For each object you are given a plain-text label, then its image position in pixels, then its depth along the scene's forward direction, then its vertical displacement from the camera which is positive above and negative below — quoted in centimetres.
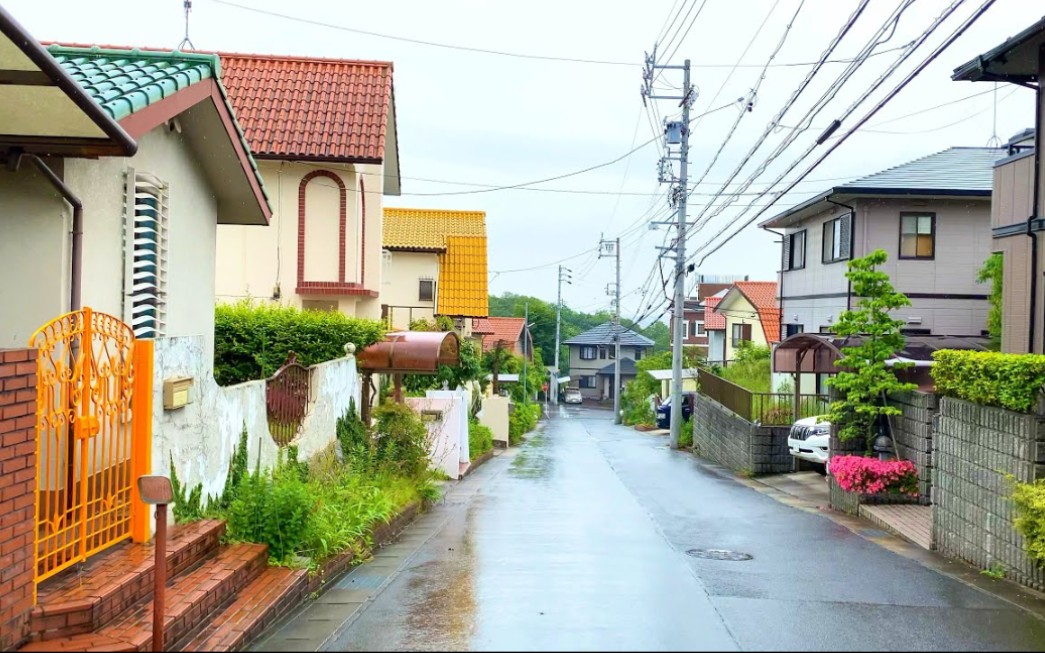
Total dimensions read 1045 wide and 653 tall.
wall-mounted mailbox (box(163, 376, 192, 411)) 813 -67
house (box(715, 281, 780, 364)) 4072 +66
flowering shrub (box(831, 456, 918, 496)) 1592 -240
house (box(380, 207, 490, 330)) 3922 +198
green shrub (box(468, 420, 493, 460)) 2878 -372
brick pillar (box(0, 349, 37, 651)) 574 -110
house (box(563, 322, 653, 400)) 10094 -346
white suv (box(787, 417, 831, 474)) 2216 -259
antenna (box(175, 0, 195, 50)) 2117 +638
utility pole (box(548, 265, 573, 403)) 8399 -503
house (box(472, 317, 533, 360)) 7202 -88
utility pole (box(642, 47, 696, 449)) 3466 +467
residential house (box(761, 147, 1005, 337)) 2544 +262
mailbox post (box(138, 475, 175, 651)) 602 -138
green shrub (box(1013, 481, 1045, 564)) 942 -179
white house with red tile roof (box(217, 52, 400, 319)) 2156 +294
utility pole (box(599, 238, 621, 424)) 6278 -33
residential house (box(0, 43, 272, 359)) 788 +125
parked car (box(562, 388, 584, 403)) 9944 -756
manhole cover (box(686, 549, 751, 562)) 1134 -270
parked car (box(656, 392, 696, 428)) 4394 -421
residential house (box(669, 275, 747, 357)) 8369 +121
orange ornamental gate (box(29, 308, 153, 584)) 654 -90
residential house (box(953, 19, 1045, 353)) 1440 +190
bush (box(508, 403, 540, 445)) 4203 -497
